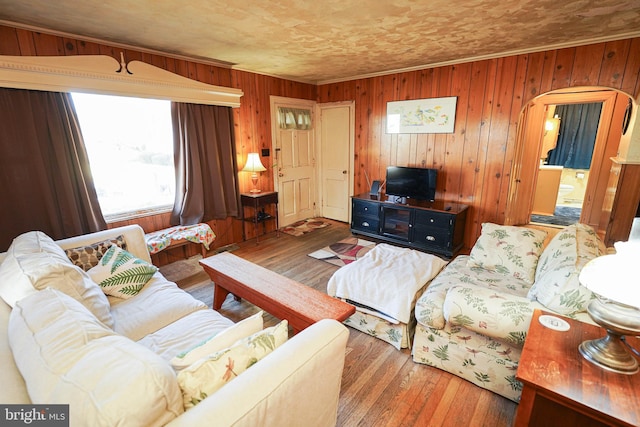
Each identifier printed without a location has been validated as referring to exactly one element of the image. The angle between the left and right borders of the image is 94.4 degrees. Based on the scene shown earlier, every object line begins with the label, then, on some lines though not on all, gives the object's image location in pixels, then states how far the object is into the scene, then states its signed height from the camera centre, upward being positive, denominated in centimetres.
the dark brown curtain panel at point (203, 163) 356 -21
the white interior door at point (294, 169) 482 -40
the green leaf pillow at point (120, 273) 196 -85
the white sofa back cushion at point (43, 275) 132 -59
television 396 -50
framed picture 394 +41
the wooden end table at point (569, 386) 103 -87
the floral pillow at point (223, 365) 90 -71
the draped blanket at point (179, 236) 314 -98
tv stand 369 -101
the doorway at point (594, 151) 391 -6
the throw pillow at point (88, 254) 204 -74
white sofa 74 -64
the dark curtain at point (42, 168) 250 -19
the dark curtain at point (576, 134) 620 +22
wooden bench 181 -98
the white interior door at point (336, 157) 502 -21
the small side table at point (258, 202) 420 -80
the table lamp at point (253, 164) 414 -25
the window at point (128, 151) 303 -5
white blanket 209 -100
